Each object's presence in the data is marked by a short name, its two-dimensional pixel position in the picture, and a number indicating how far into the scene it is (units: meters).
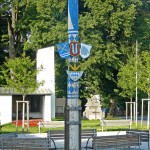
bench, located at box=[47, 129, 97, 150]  15.87
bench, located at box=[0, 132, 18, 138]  17.44
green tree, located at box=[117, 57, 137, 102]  31.08
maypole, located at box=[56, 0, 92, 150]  9.34
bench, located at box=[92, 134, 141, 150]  14.73
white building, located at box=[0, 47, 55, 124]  35.50
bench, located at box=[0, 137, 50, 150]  13.89
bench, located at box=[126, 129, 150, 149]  16.60
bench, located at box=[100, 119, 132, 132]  25.55
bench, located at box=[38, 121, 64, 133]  24.17
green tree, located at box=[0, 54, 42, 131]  26.27
